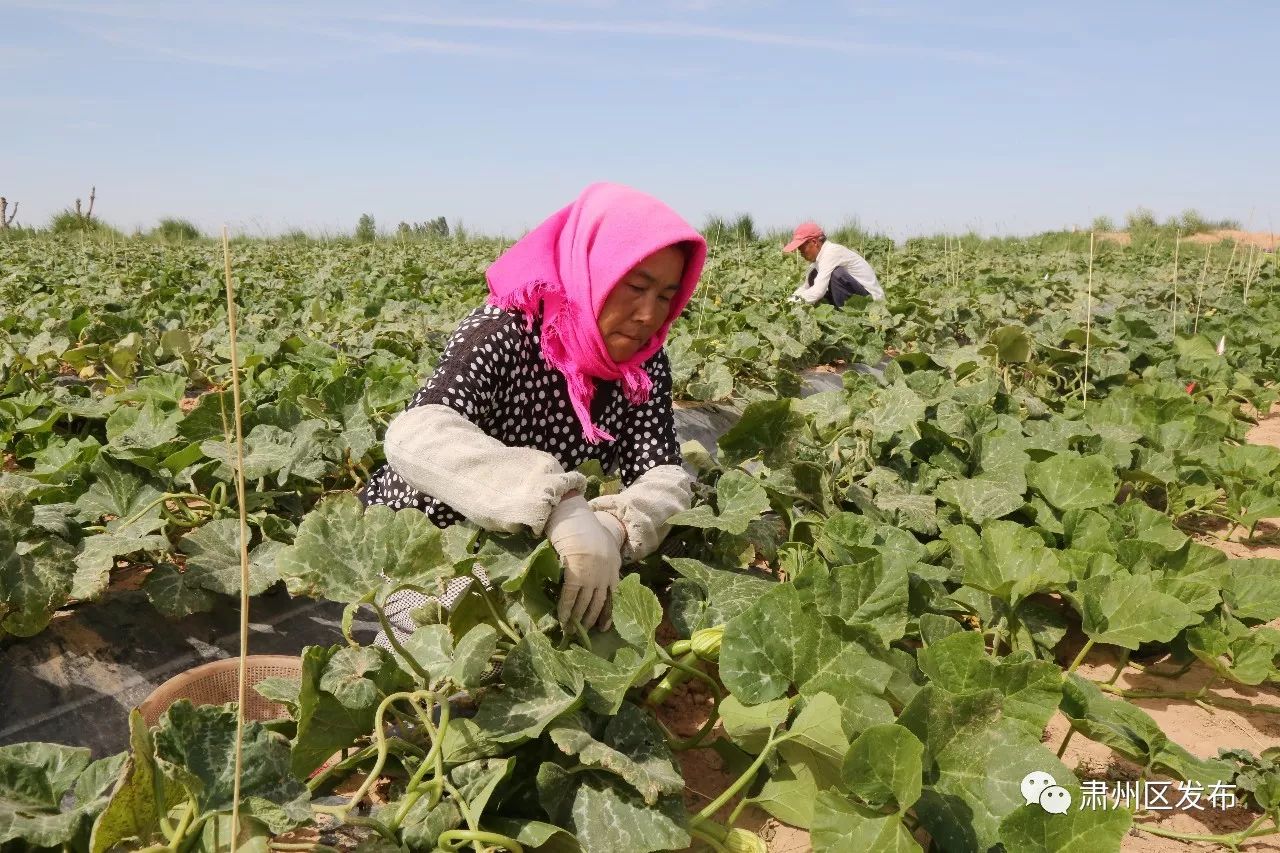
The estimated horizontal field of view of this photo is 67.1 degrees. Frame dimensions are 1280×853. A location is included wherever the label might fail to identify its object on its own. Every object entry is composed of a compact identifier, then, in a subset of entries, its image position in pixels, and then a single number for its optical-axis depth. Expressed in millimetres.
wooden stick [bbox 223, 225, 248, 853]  1014
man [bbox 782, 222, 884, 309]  7535
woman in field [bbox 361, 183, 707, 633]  1770
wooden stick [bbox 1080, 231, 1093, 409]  4348
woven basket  1591
